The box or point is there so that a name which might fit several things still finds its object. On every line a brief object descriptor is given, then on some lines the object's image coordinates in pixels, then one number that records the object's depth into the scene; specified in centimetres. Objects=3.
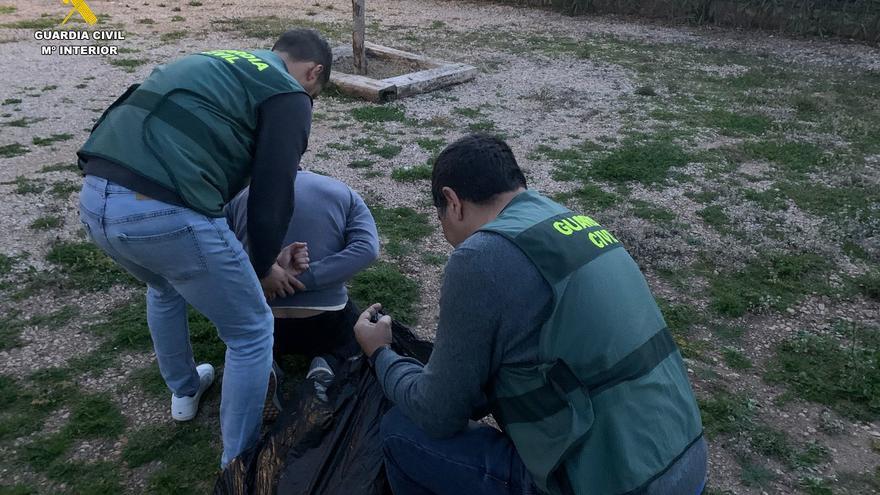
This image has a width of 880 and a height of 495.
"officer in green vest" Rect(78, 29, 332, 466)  215
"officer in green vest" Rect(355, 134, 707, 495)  166
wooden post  833
